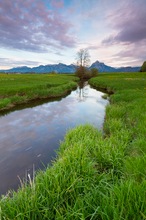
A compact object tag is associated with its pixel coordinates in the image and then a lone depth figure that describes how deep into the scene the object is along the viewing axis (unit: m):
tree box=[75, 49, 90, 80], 72.44
